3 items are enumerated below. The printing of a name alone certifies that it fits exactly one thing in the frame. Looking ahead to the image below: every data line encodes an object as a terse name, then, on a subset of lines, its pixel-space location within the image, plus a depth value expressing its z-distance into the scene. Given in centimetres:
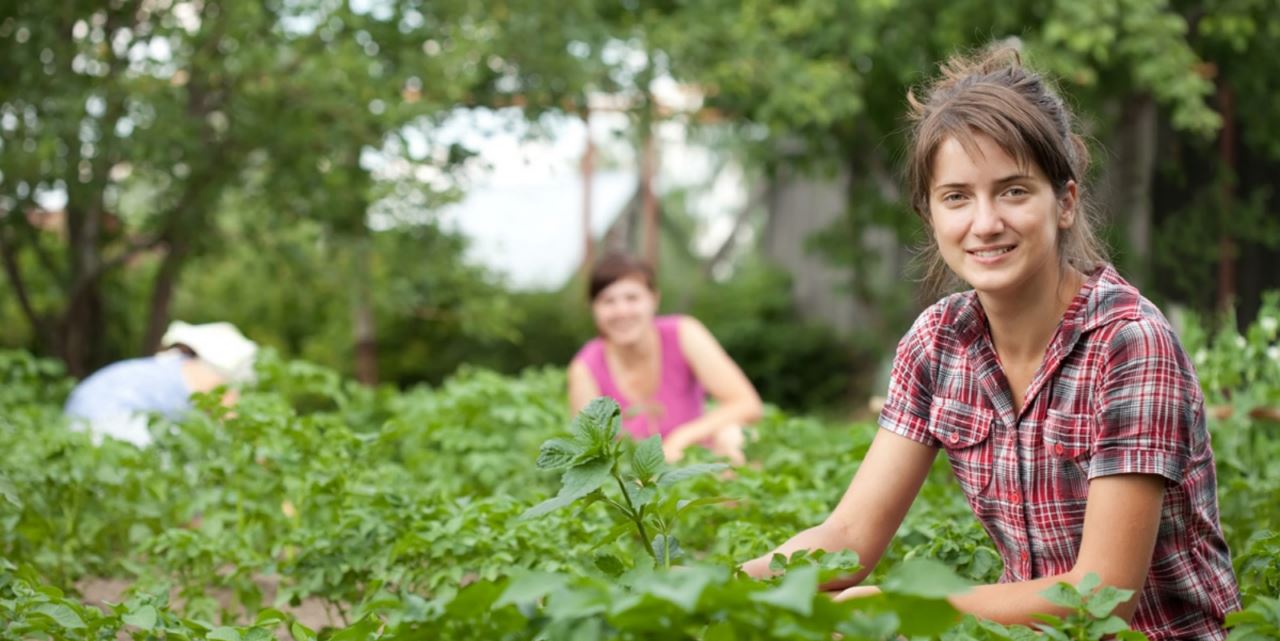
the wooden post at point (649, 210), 1359
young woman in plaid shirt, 206
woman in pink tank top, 568
